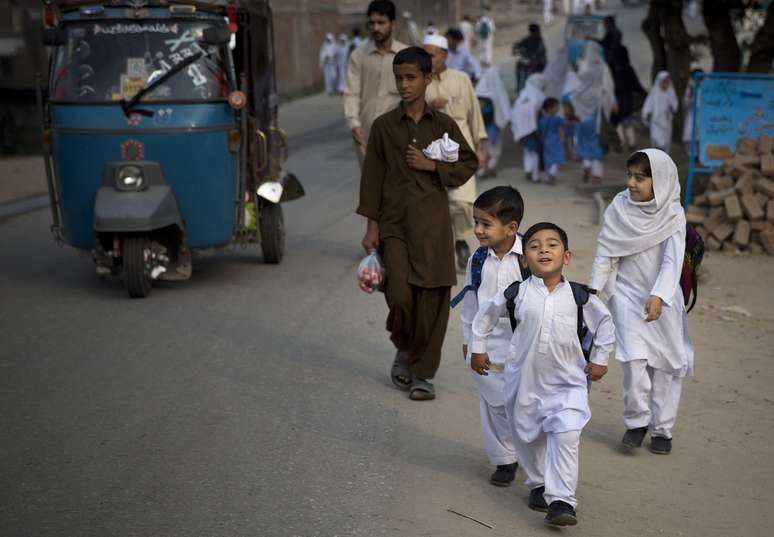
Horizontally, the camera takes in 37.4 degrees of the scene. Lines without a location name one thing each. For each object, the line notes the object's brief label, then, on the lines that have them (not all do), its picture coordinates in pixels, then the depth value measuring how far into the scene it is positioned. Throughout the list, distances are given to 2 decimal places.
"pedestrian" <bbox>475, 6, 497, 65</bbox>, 40.94
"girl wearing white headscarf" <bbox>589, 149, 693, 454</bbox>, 5.58
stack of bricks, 10.93
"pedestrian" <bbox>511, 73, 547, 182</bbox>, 16.28
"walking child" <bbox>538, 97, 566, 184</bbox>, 15.98
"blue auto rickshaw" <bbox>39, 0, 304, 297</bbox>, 9.13
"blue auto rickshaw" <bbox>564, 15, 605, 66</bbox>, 31.00
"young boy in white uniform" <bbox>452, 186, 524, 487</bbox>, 5.13
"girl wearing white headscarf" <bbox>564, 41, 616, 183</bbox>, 15.88
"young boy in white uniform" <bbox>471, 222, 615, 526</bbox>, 4.67
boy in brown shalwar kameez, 6.37
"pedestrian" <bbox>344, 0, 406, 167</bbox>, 9.64
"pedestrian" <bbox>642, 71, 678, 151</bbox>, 18.41
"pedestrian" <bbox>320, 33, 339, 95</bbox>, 34.94
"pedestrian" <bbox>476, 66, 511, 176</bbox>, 16.70
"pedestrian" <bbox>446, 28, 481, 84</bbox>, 17.45
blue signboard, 11.87
